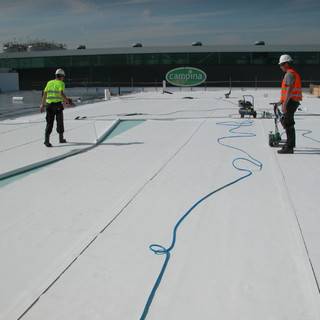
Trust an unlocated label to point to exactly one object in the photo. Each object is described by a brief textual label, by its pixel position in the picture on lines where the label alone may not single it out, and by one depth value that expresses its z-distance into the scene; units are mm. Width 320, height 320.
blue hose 2892
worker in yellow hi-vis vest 8594
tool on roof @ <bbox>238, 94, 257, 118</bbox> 13227
